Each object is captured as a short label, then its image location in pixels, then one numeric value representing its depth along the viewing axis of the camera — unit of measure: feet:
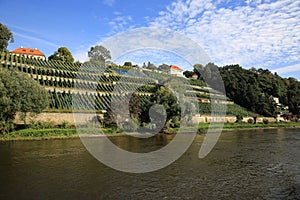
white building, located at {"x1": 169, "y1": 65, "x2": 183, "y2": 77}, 321.32
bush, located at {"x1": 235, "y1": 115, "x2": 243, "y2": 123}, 222.83
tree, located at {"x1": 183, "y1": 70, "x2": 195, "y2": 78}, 413.80
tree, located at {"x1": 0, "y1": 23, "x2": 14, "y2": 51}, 257.34
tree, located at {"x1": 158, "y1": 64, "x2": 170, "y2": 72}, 297.94
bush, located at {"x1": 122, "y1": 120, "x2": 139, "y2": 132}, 135.74
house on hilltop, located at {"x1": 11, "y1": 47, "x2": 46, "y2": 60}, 296.96
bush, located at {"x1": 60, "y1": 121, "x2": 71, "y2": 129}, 123.01
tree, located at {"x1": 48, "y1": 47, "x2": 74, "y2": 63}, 283.79
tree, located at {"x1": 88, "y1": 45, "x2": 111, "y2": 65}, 349.00
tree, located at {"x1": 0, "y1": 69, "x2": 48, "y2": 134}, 96.17
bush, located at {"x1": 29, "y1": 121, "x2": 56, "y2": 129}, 113.19
